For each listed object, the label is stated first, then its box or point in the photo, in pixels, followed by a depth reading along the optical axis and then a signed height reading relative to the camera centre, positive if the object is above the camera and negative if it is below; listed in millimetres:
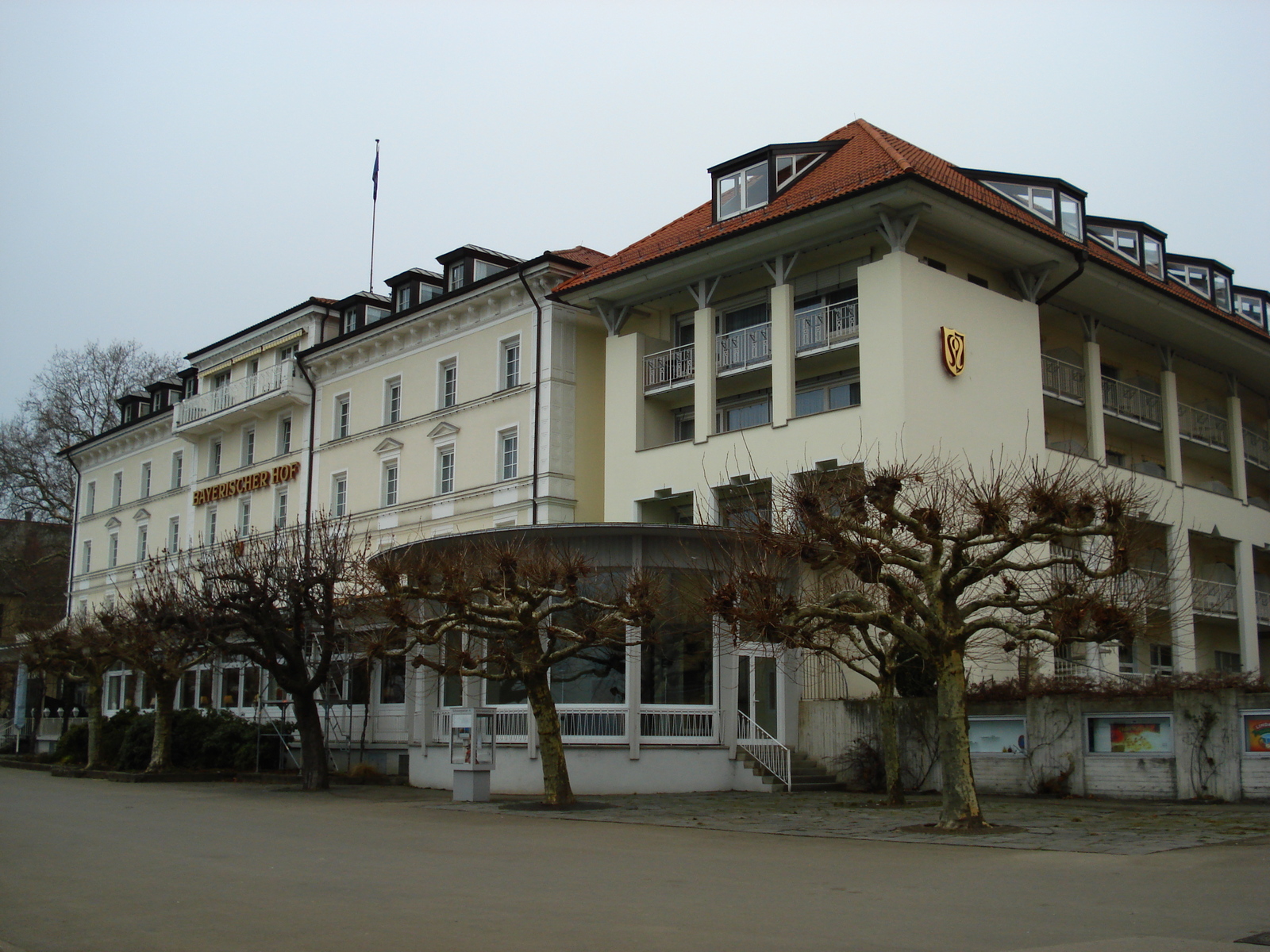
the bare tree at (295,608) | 24469 +1206
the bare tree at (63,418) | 57719 +11682
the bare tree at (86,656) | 33062 +301
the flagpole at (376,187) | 44250 +17287
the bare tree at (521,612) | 19547 +942
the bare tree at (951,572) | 14891 +1285
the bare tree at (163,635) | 25406 +712
